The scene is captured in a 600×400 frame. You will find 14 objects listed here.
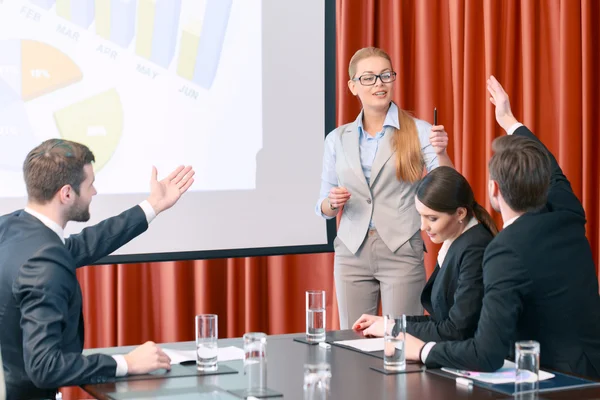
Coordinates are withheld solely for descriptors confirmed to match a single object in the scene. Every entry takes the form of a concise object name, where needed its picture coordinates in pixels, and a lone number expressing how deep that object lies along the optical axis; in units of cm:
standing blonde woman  568
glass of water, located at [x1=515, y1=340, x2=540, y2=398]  305
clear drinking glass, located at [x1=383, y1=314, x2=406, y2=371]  358
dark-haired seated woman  397
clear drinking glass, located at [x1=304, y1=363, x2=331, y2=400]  319
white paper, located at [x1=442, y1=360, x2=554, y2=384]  339
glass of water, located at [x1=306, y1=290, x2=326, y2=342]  423
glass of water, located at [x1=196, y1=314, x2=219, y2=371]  365
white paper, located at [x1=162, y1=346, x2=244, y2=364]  386
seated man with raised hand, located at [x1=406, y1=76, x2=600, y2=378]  352
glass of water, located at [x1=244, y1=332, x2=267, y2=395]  327
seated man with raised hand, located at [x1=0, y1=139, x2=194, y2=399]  343
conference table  321
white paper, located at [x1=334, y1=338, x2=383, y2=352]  404
